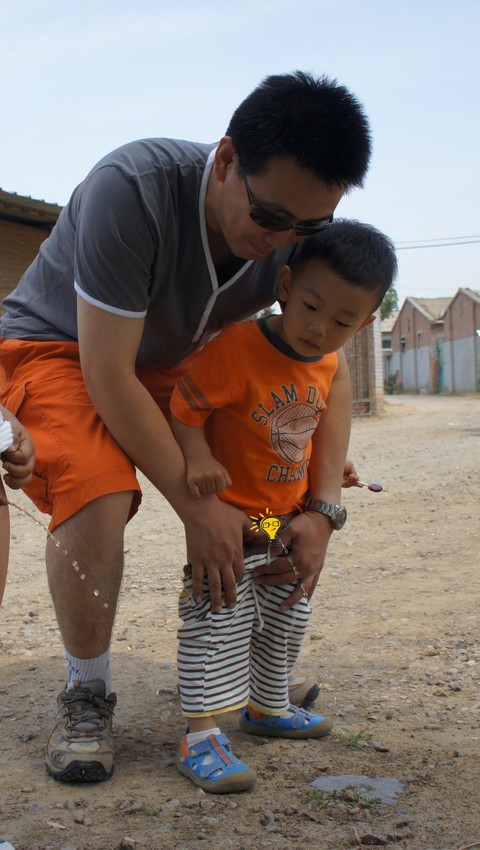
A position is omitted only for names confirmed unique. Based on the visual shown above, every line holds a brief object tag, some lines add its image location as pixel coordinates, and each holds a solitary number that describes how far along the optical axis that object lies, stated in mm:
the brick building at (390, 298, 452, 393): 42125
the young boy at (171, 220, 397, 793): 2379
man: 2156
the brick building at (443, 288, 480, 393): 37231
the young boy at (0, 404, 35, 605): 1966
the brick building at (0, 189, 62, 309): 10992
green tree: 50312
